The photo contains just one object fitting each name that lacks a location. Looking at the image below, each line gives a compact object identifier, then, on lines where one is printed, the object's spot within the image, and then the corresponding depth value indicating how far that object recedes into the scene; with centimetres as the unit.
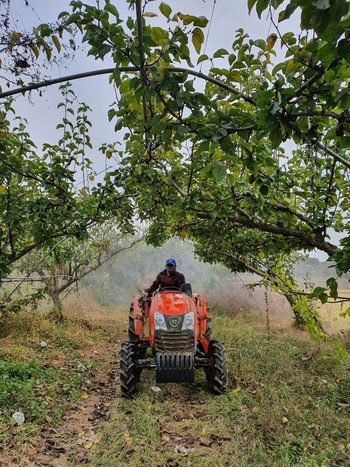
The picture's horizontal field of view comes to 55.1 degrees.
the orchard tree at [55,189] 291
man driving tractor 543
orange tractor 396
